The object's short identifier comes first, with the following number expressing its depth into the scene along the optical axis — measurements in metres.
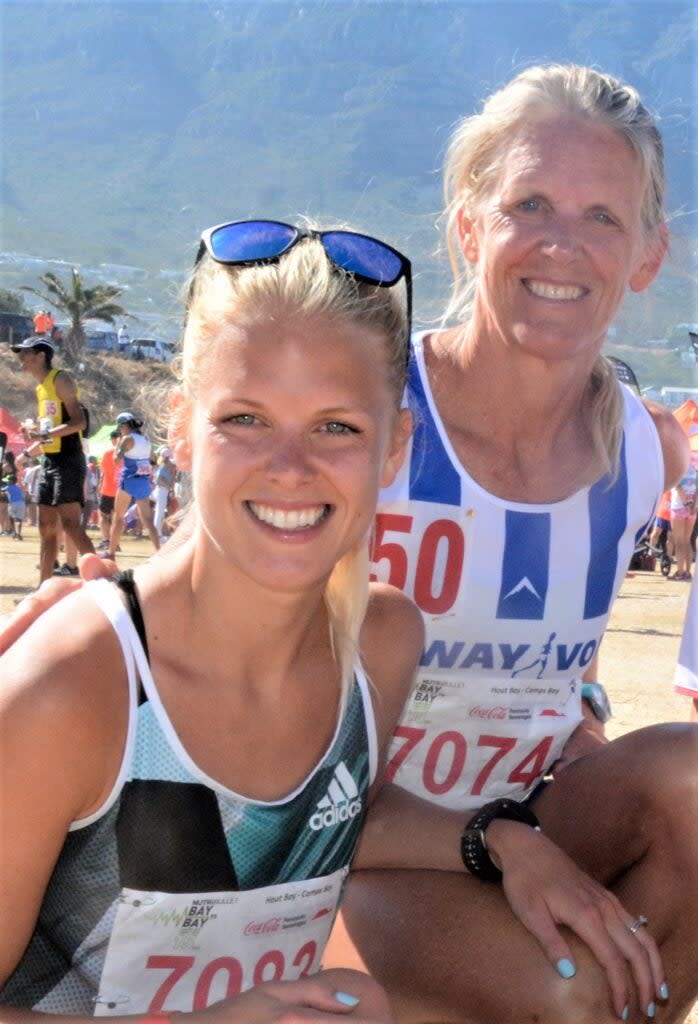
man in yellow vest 10.17
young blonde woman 1.59
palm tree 55.94
